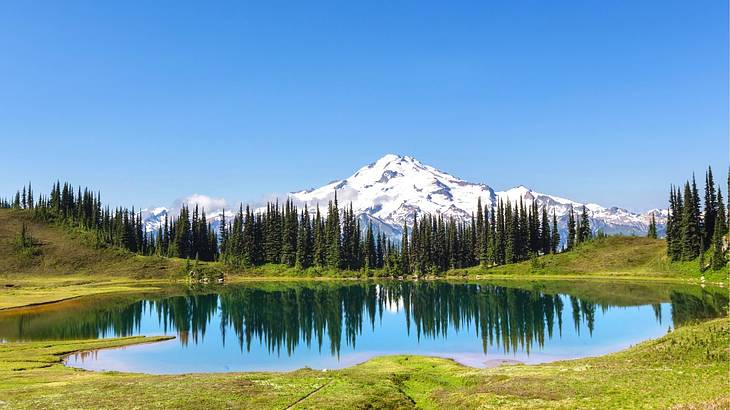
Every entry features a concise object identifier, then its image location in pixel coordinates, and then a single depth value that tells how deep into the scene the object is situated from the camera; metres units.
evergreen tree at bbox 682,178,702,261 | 153.62
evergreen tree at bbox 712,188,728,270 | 136.50
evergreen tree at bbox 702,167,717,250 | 155.75
